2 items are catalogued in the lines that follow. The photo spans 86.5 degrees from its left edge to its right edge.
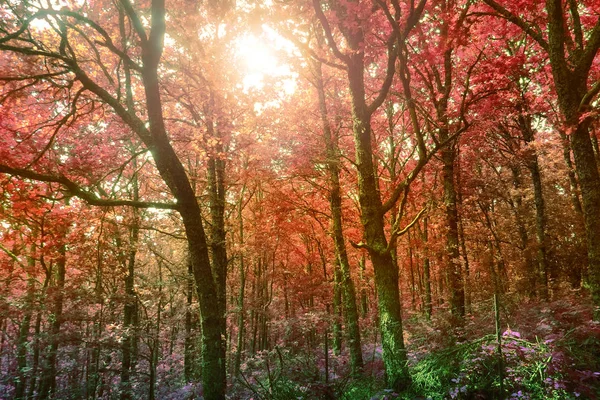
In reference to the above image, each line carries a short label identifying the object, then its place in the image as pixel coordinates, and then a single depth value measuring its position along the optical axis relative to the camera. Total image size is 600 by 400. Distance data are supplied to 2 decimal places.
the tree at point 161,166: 5.01
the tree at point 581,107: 5.60
